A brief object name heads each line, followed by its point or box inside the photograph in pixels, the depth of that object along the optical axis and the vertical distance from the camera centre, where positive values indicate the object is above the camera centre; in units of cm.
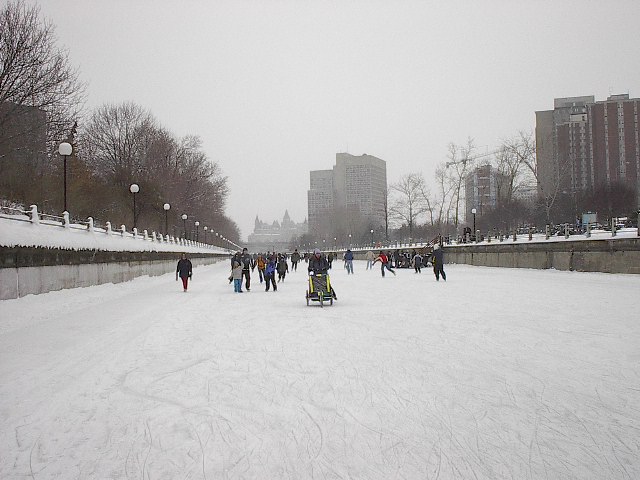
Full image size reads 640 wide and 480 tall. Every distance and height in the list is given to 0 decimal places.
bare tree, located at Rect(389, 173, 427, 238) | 6480 +614
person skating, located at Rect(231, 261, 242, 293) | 1775 -109
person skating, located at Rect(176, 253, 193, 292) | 1894 -84
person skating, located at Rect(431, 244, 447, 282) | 2077 -71
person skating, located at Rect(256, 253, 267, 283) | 2061 -76
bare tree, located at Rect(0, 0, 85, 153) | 2023 +781
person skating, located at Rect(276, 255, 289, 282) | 2328 -96
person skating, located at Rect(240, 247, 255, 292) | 1844 -75
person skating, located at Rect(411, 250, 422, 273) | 3002 -109
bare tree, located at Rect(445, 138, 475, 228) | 5305 +891
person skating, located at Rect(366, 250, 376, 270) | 3662 -78
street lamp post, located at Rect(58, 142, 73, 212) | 1898 +411
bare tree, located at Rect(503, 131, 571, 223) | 4312 +826
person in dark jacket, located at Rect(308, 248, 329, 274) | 1314 -51
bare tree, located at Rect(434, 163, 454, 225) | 5640 +691
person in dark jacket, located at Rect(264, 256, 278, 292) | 1798 -93
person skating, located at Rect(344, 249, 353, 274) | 3108 -91
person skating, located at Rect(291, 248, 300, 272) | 3606 -85
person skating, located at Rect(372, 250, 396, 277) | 2575 -72
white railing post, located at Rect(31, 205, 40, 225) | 1605 +119
